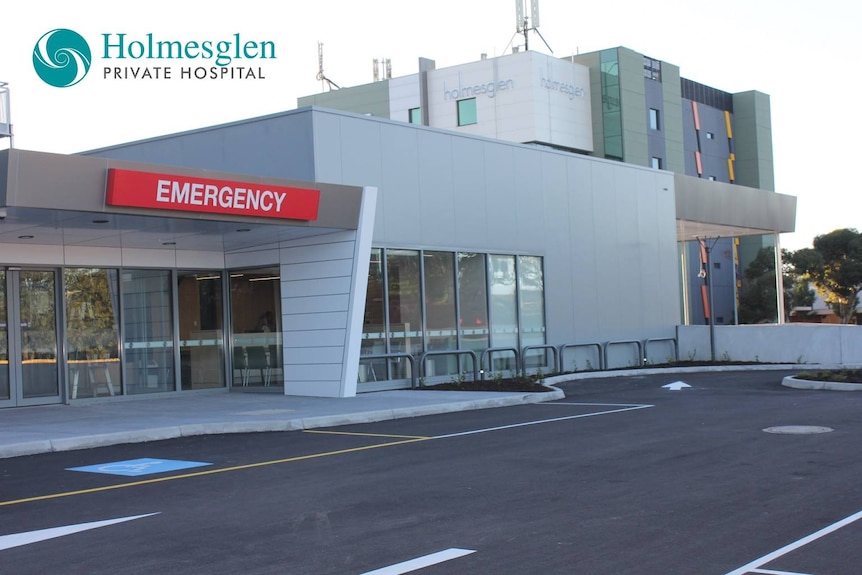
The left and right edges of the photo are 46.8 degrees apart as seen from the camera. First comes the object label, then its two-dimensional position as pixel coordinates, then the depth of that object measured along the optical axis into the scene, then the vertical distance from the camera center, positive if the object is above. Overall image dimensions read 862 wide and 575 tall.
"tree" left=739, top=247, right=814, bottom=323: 63.57 +1.37
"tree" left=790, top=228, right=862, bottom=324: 58.34 +2.63
